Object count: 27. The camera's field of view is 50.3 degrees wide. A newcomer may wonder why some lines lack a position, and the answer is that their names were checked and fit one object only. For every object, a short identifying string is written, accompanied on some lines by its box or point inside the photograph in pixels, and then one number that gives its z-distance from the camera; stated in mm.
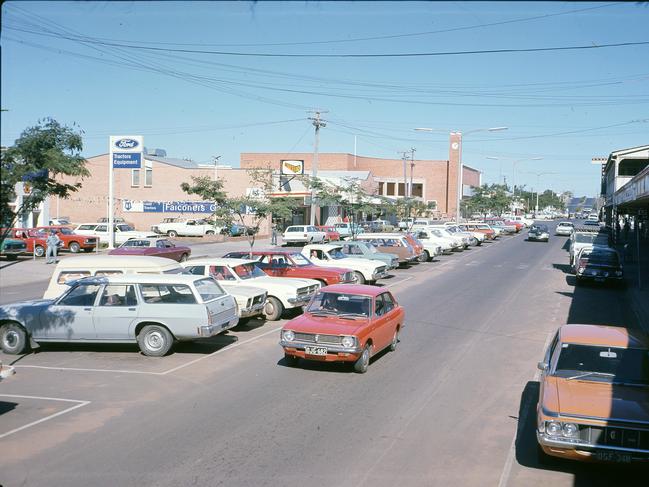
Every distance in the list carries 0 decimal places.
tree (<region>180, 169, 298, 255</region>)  29062
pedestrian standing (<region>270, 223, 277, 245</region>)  48594
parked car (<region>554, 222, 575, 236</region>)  67250
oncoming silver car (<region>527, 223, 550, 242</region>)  57344
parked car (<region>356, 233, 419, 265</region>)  31797
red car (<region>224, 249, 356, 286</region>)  20734
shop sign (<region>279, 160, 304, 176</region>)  63750
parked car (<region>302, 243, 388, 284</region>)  24547
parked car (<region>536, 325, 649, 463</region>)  7227
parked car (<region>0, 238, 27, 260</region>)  34812
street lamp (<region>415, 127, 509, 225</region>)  53381
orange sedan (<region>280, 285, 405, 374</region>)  11719
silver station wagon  13039
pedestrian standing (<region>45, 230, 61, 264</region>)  33688
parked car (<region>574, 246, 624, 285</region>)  25969
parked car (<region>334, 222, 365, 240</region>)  54338
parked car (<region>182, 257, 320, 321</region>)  17391
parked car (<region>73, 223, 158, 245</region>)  43509
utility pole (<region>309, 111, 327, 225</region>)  44062
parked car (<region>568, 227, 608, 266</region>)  33094
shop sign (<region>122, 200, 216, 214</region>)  61781
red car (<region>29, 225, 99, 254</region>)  39219
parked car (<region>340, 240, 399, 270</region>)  27375
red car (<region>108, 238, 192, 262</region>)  30891
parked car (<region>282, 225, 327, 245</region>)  50438
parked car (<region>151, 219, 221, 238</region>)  56406
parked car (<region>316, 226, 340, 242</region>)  51406
